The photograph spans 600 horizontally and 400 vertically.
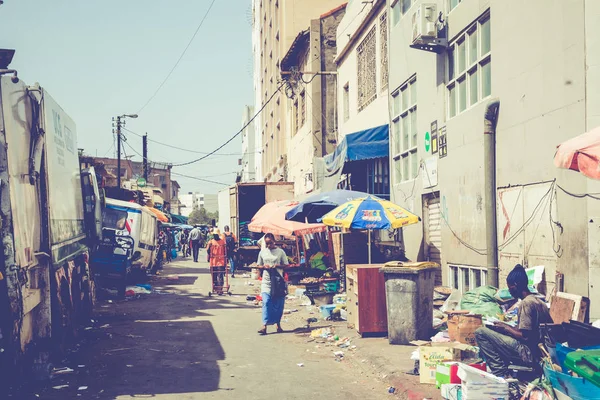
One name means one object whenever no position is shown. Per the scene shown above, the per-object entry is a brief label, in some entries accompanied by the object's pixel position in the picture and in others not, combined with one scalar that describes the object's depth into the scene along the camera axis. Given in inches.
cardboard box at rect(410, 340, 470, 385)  289.7
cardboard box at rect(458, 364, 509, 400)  242.7
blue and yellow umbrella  465.7
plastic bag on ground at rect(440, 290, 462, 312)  433.9
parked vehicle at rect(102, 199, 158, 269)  768.9
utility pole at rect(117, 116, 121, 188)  1863.9
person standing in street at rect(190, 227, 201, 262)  1343.8
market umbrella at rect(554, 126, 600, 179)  210.8
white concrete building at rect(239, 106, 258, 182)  3230.8
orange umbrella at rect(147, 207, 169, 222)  1100.8
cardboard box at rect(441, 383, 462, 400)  251.7
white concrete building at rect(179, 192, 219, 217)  6166.8
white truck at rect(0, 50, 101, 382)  258.5
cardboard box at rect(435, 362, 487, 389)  272.2
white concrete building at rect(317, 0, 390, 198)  654.5
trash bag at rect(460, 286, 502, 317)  358.3
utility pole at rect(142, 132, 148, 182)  2095.7
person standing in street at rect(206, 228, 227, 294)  711.1
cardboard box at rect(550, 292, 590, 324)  292.5
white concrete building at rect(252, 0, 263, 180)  2114.9
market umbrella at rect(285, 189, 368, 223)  583.2
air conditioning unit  485.4
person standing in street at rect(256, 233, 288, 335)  452.1
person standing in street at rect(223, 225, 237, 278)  930.1
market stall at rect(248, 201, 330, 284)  744.3
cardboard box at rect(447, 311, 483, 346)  338.6
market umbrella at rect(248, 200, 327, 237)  739.4
